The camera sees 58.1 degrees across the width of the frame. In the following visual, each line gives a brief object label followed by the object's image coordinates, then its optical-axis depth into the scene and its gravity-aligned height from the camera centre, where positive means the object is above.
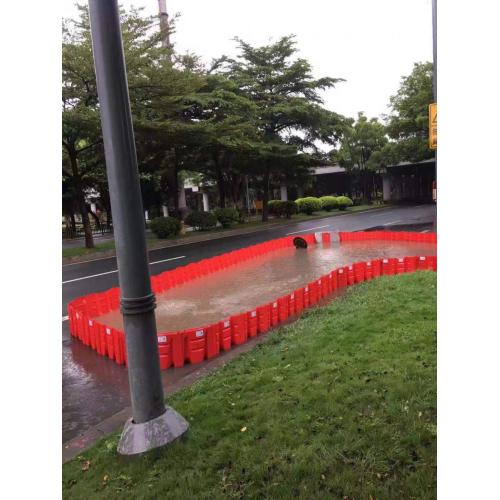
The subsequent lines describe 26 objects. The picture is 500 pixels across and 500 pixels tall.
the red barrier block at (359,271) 9.82 -1.86
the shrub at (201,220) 24.41 -1.19
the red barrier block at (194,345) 5.78 -1.88
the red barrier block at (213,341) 5.91 -1.88
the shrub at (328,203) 36.81 -1.17
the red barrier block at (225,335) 6.10 -1.88
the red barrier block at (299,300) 7.66 -1.87
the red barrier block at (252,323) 6.55 -1.87
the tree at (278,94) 26.56 +5.99
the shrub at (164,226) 21.41 -1.23
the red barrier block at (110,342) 6.19 -1.90
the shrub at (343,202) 37.59 -1.26
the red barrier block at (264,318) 6.72 -1.87
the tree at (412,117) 29.10 +4.47
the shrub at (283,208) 32.41 -1.15
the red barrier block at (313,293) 8.16 -1.88
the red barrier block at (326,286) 8.68 -1.89
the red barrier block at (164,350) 5.65 -1.87
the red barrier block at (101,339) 6.38 -1.90
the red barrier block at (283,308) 7.21 -1.87
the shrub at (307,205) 34.97 -1.15
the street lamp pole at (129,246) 3.26 -0.32
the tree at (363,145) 39.88 +3.63
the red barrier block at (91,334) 6.67 -1.89
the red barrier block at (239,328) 6.28 -1.86
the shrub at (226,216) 25.72 -1.13
